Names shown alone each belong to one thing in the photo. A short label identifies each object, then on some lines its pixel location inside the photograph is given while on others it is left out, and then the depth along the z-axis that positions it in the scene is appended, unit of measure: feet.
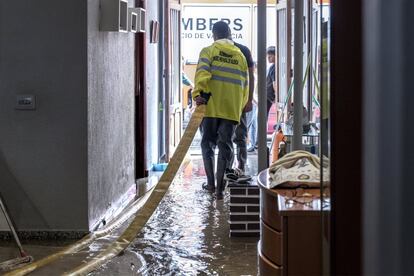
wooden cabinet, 13.49
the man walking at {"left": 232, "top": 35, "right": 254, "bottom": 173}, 39.88
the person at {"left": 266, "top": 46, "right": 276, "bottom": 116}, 52.80
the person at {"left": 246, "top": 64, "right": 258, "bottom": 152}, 57.49
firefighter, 32.42
